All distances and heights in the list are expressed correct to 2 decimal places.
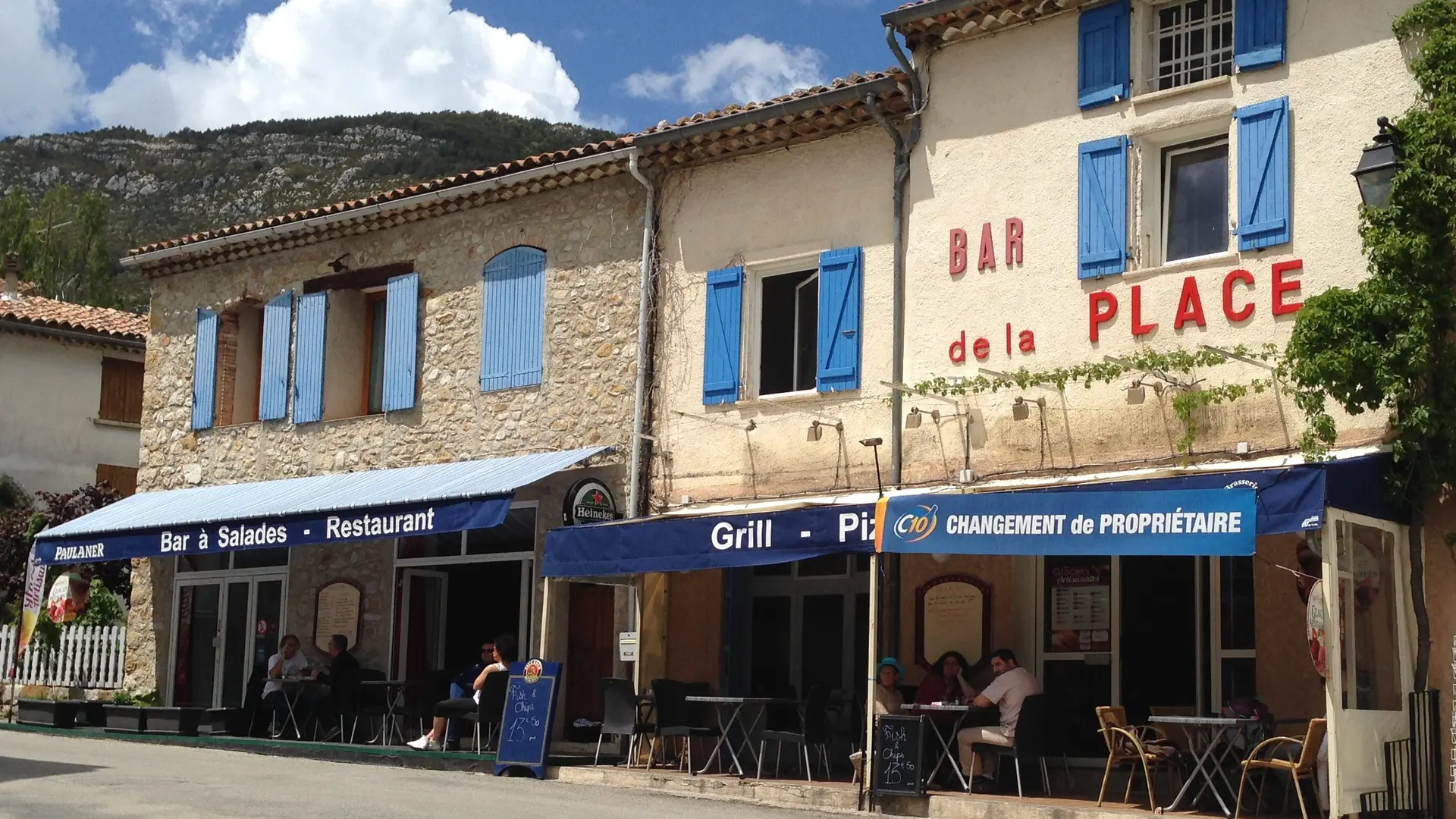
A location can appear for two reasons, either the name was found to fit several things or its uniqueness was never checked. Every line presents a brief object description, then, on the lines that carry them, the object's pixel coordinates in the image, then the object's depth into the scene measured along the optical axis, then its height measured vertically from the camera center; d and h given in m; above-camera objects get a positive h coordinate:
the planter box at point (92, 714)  18.88 -1.26
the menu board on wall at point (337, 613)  18.09 -0.04
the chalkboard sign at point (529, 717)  13.98 -0.87
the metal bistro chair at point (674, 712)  13.84 -0.80
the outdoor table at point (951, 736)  12.09 -0.84
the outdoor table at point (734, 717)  13.22 -0.80
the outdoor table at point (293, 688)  17.19 -0.82
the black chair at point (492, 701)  15.29 -0.81
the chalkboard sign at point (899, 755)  11.73 -0.94
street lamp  11.01 +3.10
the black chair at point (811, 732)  12.93 -0.87
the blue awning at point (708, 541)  12.31 +0.61
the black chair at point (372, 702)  17.09 -0.95
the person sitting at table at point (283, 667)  17.50 -0.63
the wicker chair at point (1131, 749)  11.10 -0.83
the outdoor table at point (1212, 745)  10.68 -0.78
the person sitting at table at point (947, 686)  13.26 -0.50
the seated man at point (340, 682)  17.12 -0.75
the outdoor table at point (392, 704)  16.88 -0.96
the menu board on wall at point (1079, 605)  13.23 +0.18
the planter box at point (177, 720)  17.66 -1.22
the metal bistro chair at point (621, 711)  13.95 -0.80
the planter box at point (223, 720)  17.84 -1.22
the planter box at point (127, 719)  17.98 -1.25
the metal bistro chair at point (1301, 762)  10.26 -0.81
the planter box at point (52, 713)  18.61 -1.24
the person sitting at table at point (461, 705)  15.42 -0.87
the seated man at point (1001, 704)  12.16 -0.58
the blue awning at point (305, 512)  15.20 +0.97
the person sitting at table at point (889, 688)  12.74 -0.50
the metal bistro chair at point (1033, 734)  11.90 -0.78
